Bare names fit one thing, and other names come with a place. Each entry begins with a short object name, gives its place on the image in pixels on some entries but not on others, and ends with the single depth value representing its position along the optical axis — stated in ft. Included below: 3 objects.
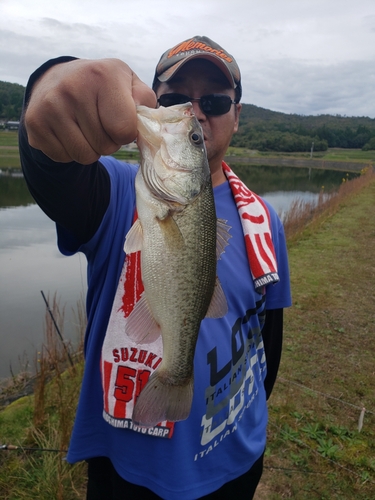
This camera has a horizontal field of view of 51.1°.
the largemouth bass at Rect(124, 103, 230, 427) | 1.49
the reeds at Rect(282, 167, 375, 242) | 27.81
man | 1.26
